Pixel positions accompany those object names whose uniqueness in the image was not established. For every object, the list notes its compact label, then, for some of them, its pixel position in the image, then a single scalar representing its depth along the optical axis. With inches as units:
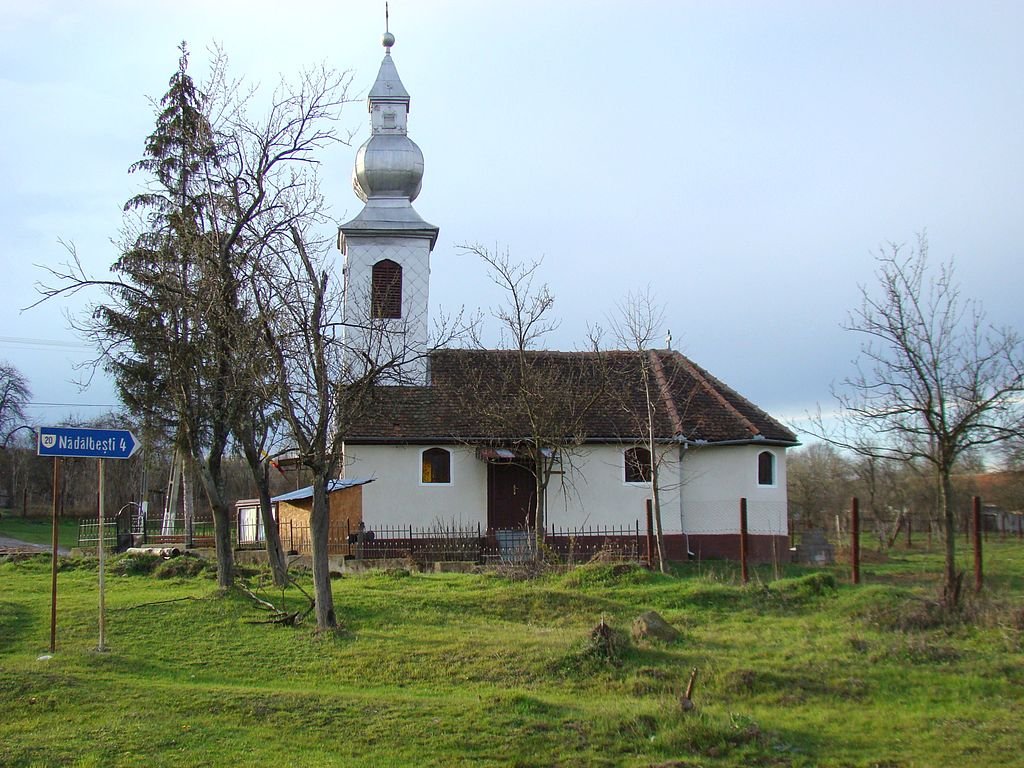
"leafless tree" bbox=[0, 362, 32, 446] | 2610.7
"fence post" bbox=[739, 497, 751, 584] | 693.9
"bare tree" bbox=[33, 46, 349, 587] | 648.4
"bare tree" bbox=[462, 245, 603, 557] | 901.2
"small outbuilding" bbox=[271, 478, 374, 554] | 1025.8
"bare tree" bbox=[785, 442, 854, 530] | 1750.7
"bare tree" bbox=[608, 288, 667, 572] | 821.9
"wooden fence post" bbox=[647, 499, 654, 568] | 814.5
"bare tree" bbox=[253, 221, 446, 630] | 546.3
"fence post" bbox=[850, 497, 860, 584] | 658.2
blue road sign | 493.4
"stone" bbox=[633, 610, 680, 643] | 518.9
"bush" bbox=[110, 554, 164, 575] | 863.1
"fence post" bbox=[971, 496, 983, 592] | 566.6
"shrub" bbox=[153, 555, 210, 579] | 826.2
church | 1056.8
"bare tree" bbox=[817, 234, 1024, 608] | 545.3
